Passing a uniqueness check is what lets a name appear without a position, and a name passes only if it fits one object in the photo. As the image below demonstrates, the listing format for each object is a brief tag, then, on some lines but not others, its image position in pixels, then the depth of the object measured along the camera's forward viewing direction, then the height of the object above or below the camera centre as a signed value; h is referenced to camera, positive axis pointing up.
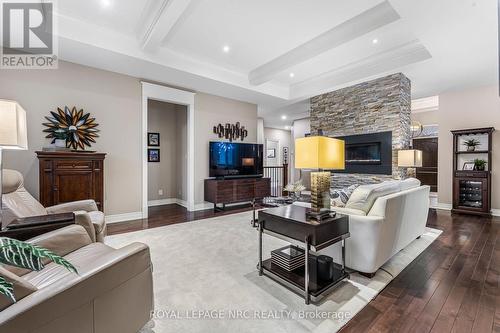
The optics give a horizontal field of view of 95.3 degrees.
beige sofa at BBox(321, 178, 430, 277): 2.14 -0.59
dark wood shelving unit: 4.70 -0.35
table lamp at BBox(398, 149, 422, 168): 4.43 +0.12
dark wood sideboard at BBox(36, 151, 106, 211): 3.16 -0.18
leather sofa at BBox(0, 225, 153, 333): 0.91 -0.63
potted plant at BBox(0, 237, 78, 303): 0.71 -0.28
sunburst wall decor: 3.66 +0.63
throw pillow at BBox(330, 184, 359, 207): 2.51 -0.36
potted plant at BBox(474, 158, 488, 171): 4.83 +0.00
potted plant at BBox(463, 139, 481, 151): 4.99 +0.45
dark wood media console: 5.14 -0.60
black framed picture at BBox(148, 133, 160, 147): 5.88 +0.66
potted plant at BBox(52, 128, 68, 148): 3.54 +0.48
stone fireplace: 4.72 +0.93
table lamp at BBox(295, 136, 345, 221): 1.93 +0.03
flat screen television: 5.54 +0.12
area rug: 1.60 -1.10
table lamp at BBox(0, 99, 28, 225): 1.61 +0.28
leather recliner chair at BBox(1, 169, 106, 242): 2.10 -0.46
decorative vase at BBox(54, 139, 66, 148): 3.47 +0.33
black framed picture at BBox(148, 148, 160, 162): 5.87 +0.25
